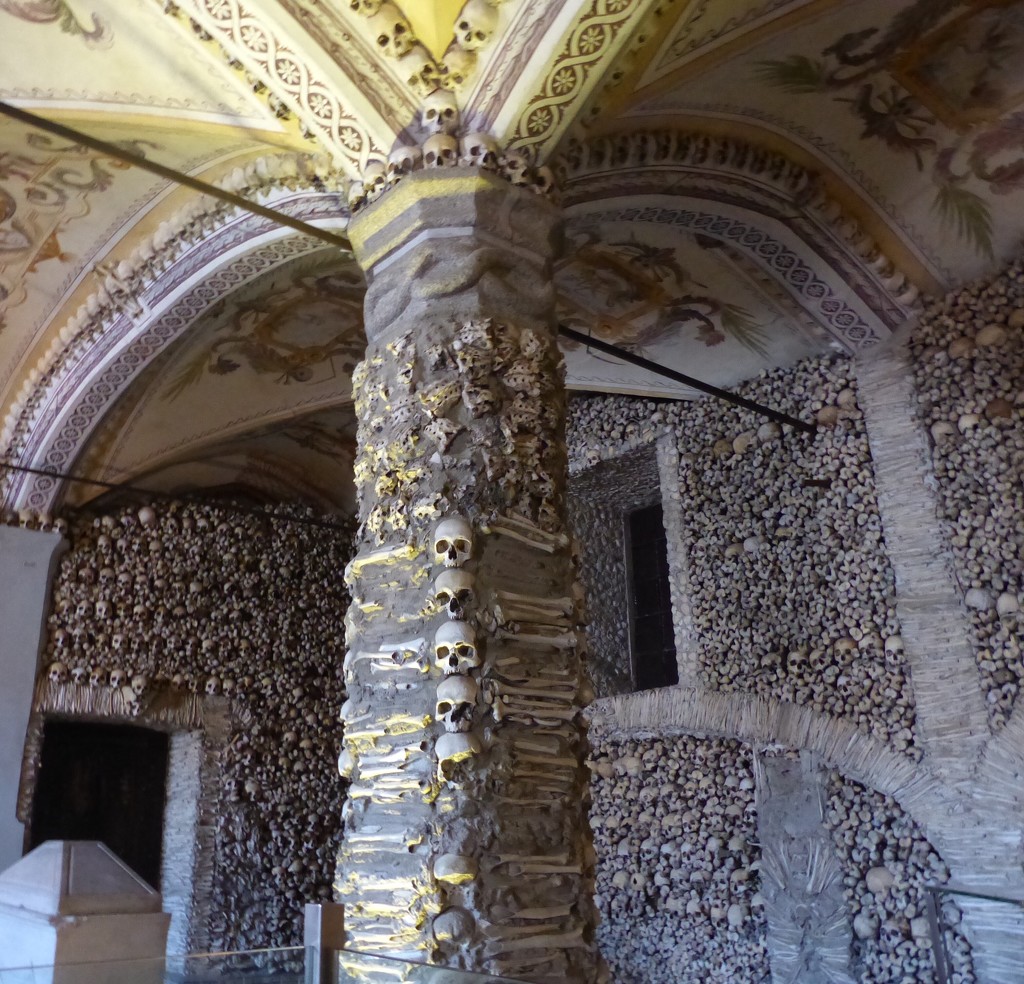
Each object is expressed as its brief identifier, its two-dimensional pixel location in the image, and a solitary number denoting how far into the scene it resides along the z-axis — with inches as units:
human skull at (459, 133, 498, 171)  122.2
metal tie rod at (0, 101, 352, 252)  129.5
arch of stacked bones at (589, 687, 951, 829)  173.6
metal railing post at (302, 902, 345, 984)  69.2
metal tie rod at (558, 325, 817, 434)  156.4
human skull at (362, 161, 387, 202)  126.3
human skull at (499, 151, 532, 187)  123.3
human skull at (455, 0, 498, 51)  122.3
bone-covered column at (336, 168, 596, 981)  99.3
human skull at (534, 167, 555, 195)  125.3
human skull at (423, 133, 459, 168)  122.8
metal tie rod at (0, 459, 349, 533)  226.1
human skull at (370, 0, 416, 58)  125.6
